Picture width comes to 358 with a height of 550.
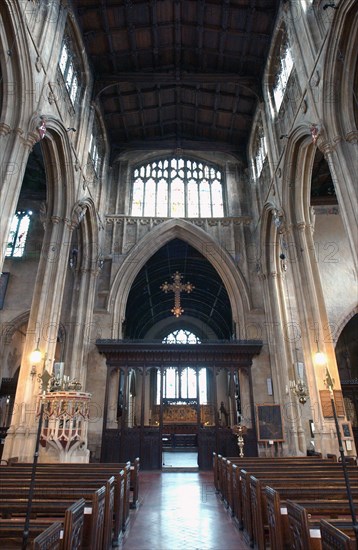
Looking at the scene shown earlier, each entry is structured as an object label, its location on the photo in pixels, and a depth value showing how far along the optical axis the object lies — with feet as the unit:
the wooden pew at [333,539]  7.07
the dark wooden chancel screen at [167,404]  45.42
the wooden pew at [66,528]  8.79
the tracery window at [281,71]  44.32
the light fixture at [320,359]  32.78
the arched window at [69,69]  43.34
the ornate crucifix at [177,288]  51.41
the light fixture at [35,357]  31.97
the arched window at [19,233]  54.80
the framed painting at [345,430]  30.12
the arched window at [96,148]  55.82
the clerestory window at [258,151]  56.13
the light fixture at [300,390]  38.32
